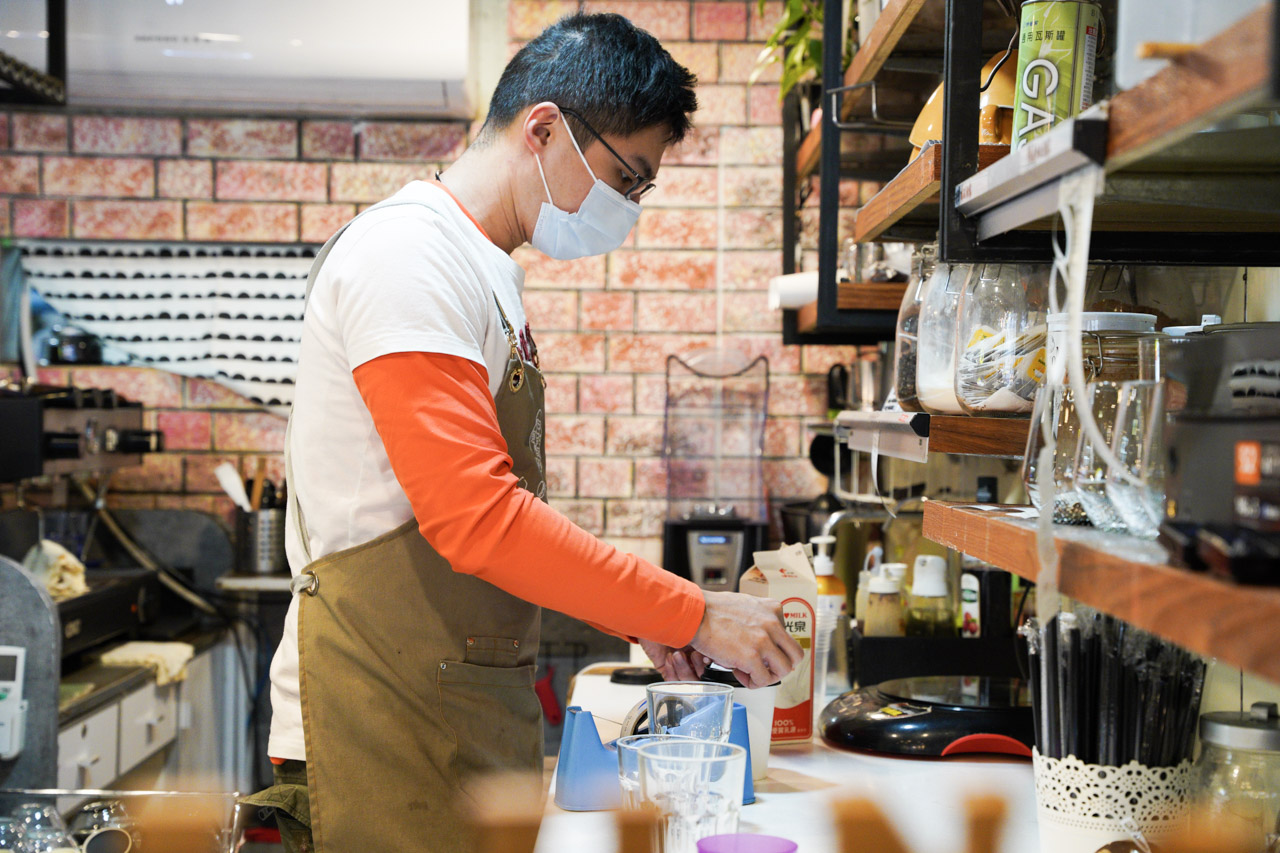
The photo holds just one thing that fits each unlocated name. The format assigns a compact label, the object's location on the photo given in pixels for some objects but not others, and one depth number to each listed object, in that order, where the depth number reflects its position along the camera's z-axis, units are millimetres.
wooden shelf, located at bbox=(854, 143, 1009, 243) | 1217
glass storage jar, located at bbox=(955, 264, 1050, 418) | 1166
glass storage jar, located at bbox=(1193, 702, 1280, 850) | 926
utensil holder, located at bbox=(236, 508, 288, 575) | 3277
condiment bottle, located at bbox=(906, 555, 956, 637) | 2018
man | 1194
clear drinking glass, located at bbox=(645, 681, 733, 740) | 1189
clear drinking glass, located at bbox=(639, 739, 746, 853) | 910
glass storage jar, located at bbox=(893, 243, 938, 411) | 1494
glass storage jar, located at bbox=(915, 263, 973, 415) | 1295
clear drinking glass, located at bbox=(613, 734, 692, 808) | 960
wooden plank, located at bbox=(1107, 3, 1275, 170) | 510
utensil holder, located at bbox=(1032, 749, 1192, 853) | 951
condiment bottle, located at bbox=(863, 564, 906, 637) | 2016
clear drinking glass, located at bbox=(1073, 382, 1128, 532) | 820
